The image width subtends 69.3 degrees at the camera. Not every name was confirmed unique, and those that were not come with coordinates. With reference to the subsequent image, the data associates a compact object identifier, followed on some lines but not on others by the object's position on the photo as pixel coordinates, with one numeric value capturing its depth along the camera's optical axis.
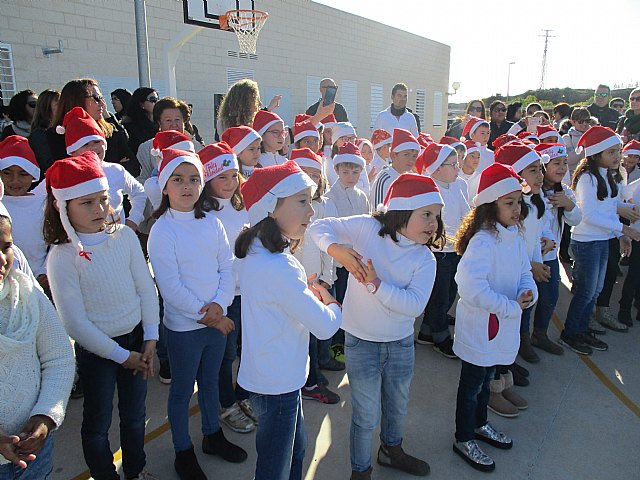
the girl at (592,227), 4.43
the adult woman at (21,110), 5.38
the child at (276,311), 2.11
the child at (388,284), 2.58
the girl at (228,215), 3.15
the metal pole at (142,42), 8.52
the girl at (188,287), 2.69
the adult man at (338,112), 7.74
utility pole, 64.94
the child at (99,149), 3.46
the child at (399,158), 4.45
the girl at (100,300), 2.37
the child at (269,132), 4.34
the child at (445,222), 4.33
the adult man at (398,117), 7.24
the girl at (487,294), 2.87
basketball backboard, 9.84
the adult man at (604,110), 9.14
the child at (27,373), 1.69
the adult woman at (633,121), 8.09
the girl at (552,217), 4.18
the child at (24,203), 3.16
